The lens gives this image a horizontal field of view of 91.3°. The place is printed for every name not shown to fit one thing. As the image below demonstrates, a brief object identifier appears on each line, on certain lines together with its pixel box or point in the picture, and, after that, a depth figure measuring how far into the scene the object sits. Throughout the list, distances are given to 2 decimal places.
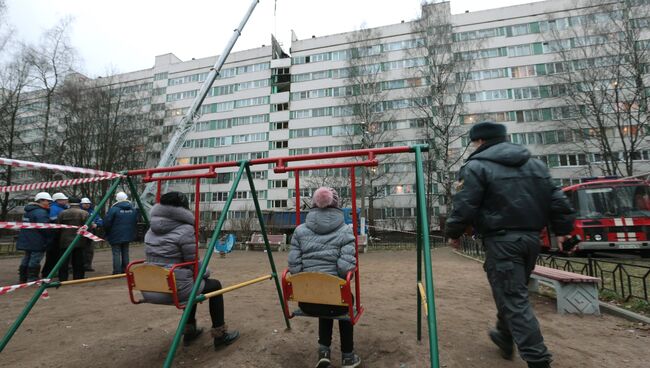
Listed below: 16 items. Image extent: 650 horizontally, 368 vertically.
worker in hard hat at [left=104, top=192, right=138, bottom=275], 7.07
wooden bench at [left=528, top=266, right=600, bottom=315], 4.05
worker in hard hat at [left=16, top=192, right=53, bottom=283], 6.53
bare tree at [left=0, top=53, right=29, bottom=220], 18.70
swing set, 2.09
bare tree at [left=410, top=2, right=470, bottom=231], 25.56
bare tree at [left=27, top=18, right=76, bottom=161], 21.16
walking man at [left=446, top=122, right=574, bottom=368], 2.24
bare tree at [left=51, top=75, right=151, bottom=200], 24.78
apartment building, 29.30
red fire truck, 9.12
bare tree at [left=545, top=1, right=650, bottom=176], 20.19
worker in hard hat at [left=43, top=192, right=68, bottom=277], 6.91
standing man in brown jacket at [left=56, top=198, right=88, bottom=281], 6.55
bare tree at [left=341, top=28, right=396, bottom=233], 29.09
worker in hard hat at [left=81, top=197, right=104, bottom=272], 7.99
